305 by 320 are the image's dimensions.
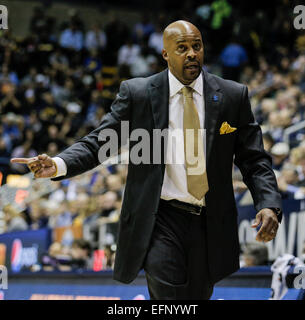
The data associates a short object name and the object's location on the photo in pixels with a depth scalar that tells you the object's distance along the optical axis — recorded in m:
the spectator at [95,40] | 17.16
